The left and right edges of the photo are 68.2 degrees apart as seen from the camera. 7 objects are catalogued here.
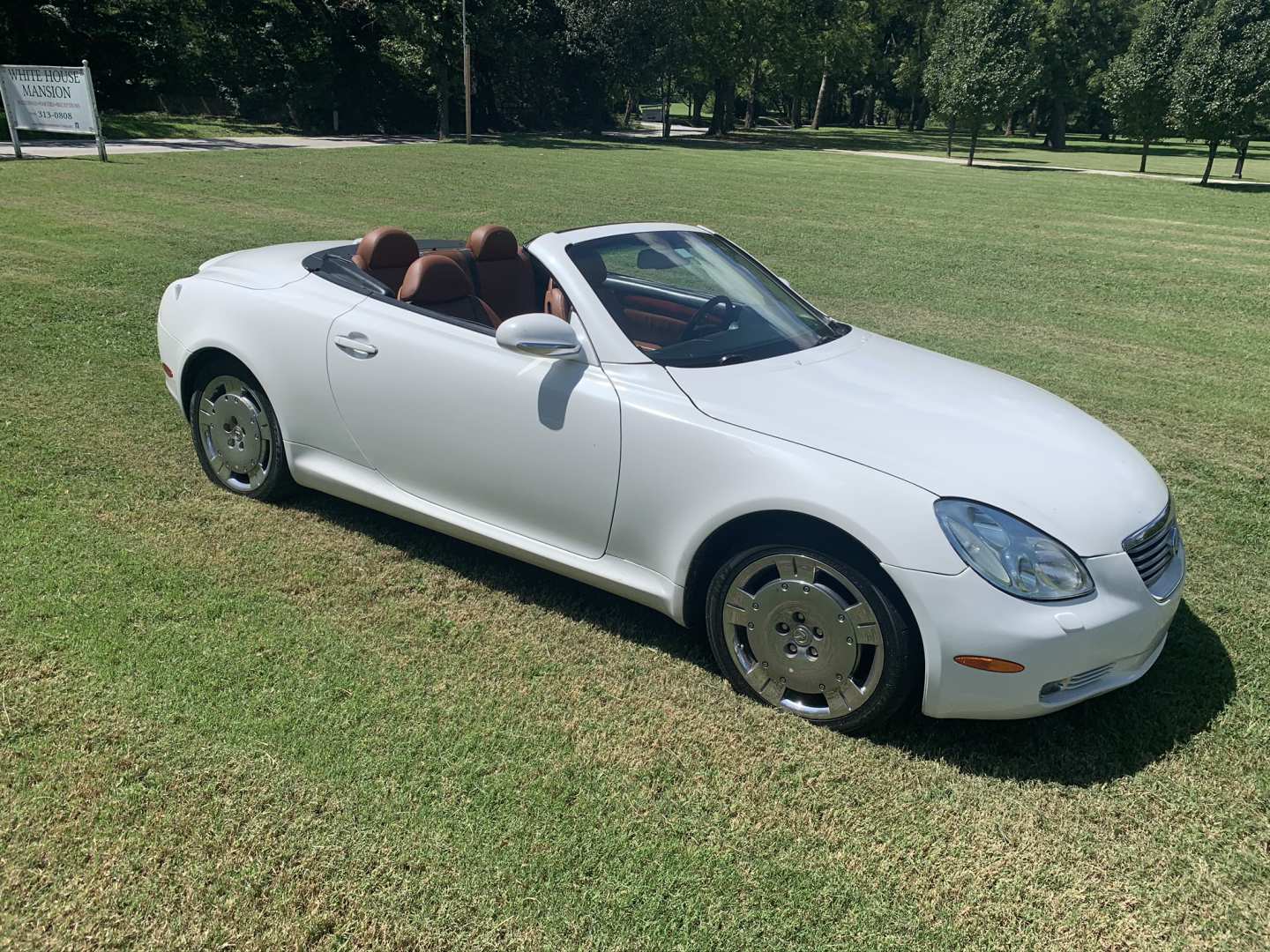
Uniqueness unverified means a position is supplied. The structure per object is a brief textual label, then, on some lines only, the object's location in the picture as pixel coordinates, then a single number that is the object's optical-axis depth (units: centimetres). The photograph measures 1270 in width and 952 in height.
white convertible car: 279
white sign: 1858
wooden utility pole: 3522
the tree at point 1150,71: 3030
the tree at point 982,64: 3556
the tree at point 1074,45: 5644
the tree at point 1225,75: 2550
